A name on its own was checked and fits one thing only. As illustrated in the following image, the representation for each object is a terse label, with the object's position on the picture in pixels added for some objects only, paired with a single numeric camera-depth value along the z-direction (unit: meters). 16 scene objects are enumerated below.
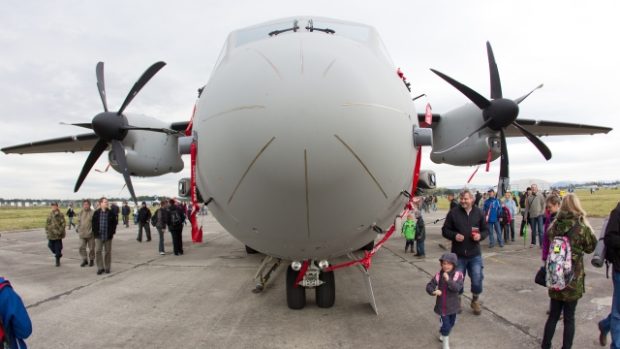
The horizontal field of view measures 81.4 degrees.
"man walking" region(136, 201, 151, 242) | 14.03
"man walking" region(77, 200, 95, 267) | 8.68
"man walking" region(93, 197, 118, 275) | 8.03
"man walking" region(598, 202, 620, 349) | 3.35
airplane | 2.48
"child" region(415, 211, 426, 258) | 8.99
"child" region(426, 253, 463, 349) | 3.68
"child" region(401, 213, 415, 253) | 9.27
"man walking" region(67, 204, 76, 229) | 22.84
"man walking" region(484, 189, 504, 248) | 10.08
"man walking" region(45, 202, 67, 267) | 9.15
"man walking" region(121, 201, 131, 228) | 22.55
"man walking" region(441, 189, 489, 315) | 4.57
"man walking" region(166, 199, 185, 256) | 10.30
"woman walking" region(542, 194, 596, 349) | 3.41
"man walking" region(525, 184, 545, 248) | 9.88
